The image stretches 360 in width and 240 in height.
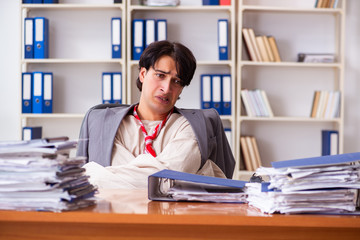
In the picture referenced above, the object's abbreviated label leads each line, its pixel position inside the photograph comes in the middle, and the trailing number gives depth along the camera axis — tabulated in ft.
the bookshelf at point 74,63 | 14.10
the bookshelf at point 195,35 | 14.05
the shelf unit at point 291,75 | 14.21
